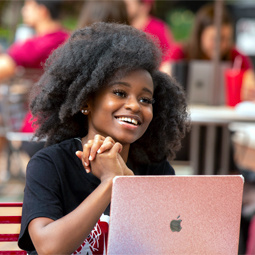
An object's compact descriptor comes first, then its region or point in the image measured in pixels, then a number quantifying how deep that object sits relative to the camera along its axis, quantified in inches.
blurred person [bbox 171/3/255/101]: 259.0
